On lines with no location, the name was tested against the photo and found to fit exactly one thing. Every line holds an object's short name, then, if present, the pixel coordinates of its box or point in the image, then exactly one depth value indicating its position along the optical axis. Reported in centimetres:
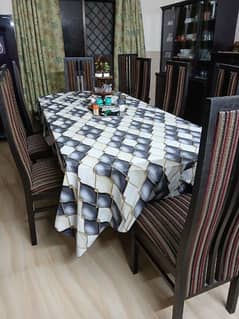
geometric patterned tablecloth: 114
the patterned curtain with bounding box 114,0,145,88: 354
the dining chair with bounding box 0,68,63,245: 133
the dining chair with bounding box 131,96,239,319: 65
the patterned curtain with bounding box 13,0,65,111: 316
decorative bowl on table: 228
